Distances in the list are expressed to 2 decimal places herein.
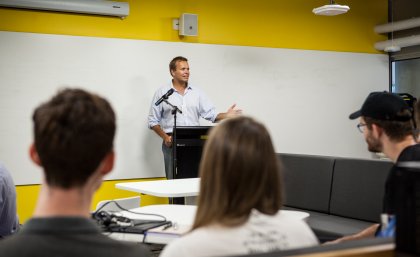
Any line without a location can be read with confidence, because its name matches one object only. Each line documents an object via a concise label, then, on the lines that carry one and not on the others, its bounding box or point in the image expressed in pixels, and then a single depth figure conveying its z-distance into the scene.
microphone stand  4.85
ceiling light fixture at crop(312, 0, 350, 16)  5.70
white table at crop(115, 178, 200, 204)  3.46
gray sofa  4.09
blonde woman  1.39
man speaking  5.64
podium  4.89
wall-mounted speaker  6.05
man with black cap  2.55
